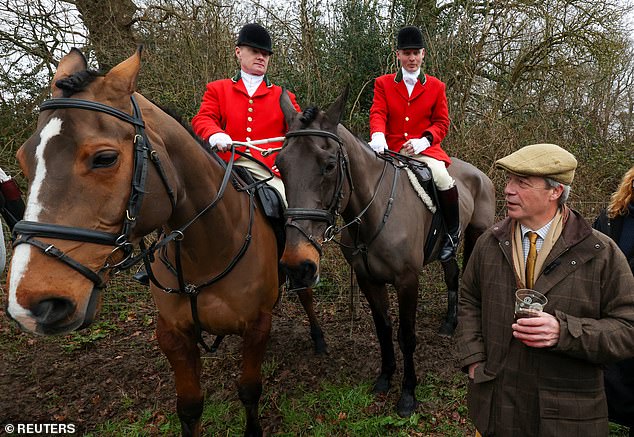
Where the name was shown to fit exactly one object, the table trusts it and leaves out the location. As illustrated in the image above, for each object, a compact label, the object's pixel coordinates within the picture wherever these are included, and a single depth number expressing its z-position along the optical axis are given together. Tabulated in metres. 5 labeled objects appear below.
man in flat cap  1.59
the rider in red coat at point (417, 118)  3.75
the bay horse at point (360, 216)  2.38
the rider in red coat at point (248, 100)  3.19
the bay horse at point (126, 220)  1.35
